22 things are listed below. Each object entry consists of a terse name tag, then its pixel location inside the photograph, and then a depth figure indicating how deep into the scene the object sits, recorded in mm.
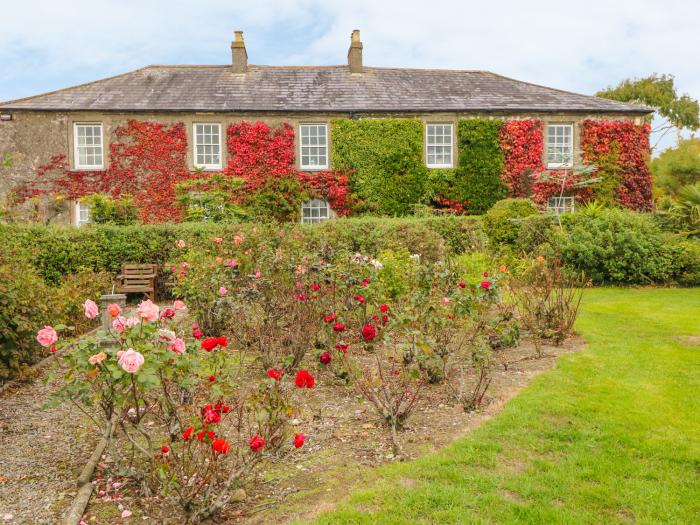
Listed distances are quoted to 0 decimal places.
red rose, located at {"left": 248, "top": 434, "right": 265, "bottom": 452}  2994
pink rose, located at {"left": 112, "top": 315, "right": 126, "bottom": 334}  3088
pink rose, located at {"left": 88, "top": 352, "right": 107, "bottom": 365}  2869
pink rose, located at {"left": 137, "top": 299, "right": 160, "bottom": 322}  3046
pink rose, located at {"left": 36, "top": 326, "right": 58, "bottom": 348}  3074
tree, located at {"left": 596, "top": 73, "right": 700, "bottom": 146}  42219
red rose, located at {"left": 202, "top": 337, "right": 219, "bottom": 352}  3281
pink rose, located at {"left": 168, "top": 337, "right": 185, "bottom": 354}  3047
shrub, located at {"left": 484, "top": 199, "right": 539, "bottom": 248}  14875
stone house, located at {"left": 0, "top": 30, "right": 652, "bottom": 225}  18969
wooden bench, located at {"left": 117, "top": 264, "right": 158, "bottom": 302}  11648
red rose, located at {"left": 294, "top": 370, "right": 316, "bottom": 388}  3165
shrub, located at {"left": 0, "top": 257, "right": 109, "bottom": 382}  5707
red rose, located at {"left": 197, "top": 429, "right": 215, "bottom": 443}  3033
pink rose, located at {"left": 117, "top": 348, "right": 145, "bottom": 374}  2711
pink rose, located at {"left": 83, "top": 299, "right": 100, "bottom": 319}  3174
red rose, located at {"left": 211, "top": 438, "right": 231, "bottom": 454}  2850
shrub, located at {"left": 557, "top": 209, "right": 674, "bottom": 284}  12609
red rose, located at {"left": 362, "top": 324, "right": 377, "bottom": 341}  4293
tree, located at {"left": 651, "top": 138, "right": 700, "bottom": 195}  31594
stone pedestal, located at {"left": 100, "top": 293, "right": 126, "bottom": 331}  5746
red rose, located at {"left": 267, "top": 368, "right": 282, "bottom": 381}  3180
